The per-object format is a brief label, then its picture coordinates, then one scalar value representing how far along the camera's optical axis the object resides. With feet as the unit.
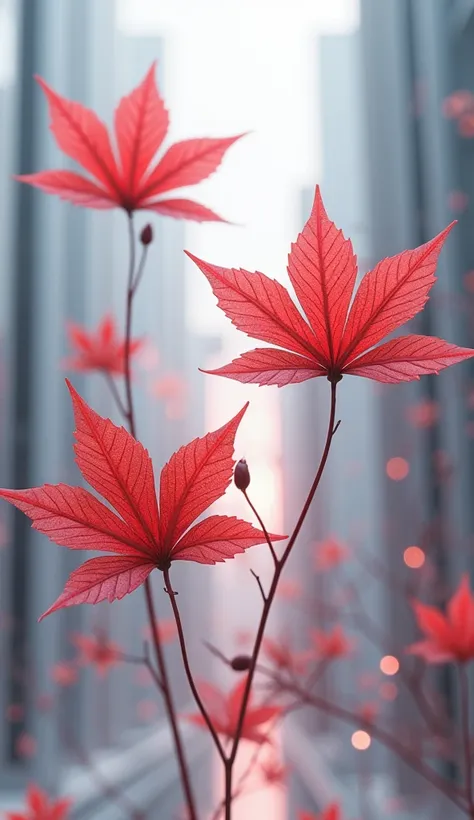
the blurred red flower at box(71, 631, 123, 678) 2.35
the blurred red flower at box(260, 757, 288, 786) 2.86
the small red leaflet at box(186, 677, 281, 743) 1.39
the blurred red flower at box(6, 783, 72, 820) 1.69
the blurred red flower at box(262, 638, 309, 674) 2.02
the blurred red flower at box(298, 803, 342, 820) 1.45
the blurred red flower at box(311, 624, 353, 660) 2.53
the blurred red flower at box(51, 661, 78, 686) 4.05
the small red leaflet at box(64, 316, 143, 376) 2.01
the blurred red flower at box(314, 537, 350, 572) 4.41
